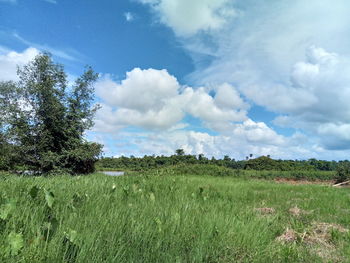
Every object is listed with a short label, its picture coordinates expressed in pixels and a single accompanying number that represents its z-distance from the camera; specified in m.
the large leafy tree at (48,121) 20.25
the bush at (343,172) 26.12
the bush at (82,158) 21.39
